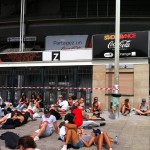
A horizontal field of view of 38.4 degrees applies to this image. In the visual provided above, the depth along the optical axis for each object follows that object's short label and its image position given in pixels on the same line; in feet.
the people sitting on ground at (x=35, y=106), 35.18
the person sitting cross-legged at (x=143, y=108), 34.82
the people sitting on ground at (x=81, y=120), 24.47
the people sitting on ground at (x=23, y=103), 37.53
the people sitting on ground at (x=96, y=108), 33.04
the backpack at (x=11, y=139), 19.54
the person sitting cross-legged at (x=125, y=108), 35.05
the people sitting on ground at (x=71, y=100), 37.64
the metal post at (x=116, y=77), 33.51
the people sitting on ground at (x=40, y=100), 39.90
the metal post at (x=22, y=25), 54.14
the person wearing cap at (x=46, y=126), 21.70
